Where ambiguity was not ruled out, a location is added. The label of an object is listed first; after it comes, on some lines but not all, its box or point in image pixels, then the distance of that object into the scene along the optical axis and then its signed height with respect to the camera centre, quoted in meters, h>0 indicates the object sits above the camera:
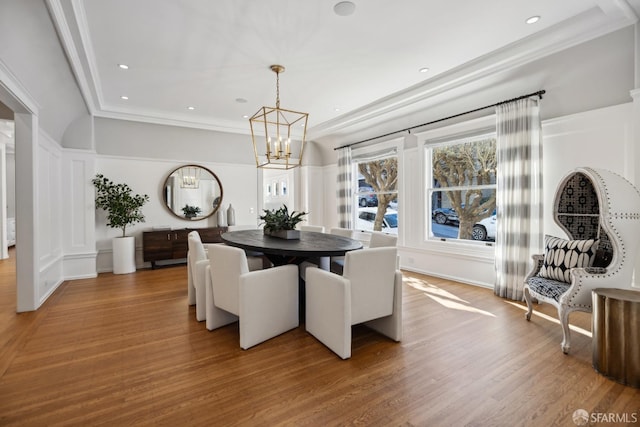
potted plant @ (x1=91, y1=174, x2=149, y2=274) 5.12 -0.02
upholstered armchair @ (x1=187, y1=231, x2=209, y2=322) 3.09 -0.67
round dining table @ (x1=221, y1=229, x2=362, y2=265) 2.64 -0.34
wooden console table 5.40 -0.61
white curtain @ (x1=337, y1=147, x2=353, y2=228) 6.48 +0.48
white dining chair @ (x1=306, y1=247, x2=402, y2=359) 2.30 -0.71
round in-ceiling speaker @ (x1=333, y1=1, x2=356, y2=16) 2.57 +1.73
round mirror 5.94 +0.37
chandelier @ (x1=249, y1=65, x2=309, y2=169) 5.89 +1.73
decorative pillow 2.69 -0.44
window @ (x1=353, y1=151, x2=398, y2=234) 5.84 +0.31
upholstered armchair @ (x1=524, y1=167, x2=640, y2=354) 2.38 -0.32
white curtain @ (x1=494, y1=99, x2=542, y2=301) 3.55 +0.18
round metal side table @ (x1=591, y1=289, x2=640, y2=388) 1.93 -0.83
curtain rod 3.51 +1.35
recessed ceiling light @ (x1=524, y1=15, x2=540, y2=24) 2.80 +1.76
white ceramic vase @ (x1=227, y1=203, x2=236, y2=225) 6.31 -0.12
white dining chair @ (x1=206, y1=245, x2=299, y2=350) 2.46 -0.74
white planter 5.20 -0.74
